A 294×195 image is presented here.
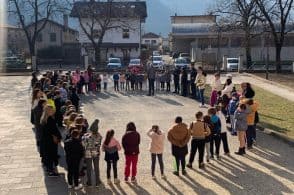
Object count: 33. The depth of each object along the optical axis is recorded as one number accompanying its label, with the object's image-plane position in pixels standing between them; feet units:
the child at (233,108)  49.85
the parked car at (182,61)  159.33
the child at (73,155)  33.60
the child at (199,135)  39.06
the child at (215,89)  63.82
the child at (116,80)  91.66
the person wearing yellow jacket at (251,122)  44.59
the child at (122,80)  93.56
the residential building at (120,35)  208.74
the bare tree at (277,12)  141.38
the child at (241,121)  42.95
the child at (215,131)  41.91
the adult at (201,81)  70.95
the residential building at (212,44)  192.85
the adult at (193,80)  77.30
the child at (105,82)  93.86
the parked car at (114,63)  157.58
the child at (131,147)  36.35
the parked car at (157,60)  158.71
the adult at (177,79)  84.79
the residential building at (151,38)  427.74
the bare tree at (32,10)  185.72
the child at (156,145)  37.35
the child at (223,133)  43.26
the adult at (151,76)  83.51
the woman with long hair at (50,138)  37.47
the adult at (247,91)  50.50
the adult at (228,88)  55.77
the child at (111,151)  35.87
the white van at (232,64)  148.17
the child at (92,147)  35.14
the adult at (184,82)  80.92
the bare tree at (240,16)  151.23
